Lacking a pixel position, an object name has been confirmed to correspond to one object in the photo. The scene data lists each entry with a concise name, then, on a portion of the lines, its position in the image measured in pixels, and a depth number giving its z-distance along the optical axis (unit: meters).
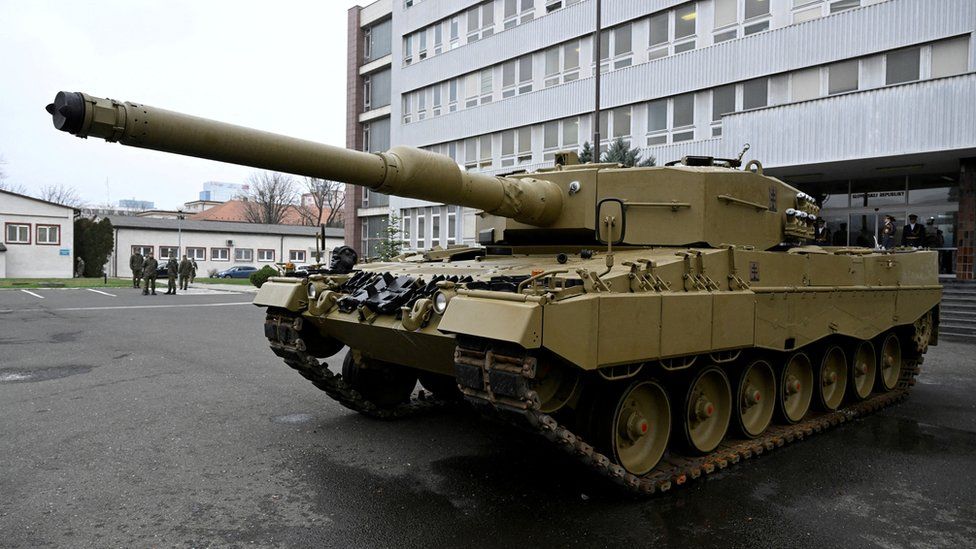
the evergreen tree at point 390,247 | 26.30
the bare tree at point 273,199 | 77.06
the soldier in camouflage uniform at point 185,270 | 33.41
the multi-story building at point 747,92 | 17.27
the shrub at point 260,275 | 28.83
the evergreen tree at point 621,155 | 18.27
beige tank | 4.94
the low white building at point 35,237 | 45.22
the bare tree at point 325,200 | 68.56
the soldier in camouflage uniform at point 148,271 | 29.01
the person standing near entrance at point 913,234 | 17.59
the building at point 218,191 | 131.25
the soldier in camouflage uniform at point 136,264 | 33.72
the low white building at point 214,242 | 53.22
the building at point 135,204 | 126.56
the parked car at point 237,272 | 52.73
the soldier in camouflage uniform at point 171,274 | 29.91
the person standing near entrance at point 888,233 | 16.50
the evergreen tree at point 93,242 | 48.66
